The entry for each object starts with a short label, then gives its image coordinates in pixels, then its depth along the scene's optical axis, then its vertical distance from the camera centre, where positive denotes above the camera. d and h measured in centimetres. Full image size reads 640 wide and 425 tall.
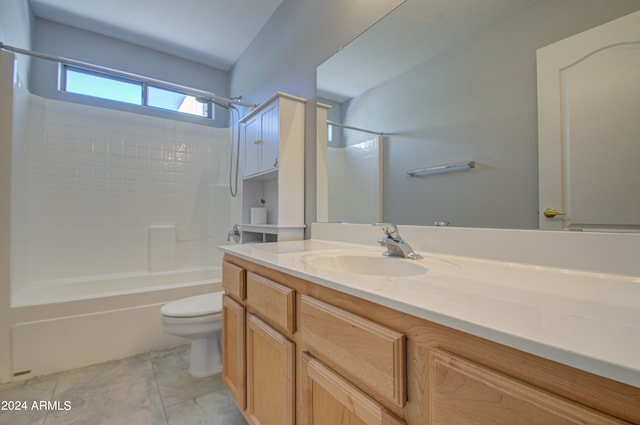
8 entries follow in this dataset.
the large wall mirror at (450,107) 86 +44
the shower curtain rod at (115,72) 175 +112
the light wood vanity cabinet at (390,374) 33 -27
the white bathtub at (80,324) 169 -71
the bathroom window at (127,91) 256 +127
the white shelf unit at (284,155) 181 +41
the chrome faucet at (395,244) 102 -11
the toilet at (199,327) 163 -66
